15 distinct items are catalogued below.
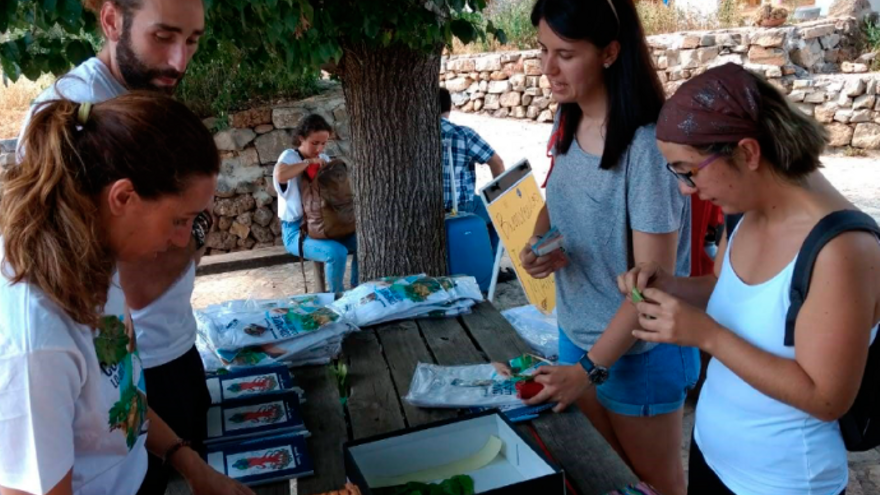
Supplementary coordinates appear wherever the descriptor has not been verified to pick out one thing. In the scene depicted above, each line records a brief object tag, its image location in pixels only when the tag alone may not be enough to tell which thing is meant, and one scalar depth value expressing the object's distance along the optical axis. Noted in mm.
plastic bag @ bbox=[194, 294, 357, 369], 2242
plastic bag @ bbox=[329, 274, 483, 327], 2553
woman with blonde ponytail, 1005
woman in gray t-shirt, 1750
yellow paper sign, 4086
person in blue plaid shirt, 5578
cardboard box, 1489
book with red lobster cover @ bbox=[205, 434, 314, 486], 1619
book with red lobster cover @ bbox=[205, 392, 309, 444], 1794
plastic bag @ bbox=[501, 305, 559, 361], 3025
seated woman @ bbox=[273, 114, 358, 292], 5270
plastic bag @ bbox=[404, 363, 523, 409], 1892
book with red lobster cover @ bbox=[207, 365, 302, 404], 1987
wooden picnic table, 1615
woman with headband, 1280
